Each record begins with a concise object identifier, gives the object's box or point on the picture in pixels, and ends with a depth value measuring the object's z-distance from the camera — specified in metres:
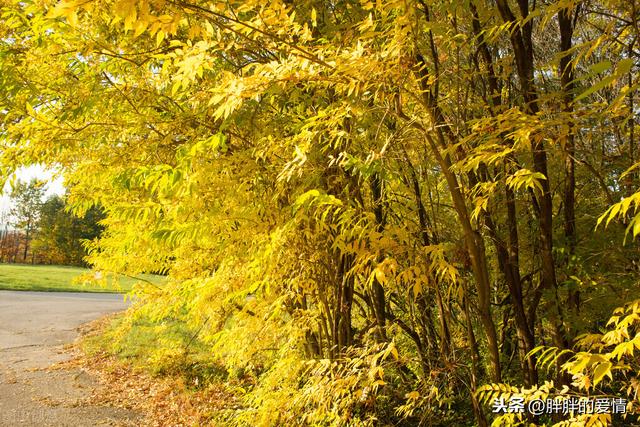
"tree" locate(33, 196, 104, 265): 31.25
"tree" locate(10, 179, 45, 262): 35.44
